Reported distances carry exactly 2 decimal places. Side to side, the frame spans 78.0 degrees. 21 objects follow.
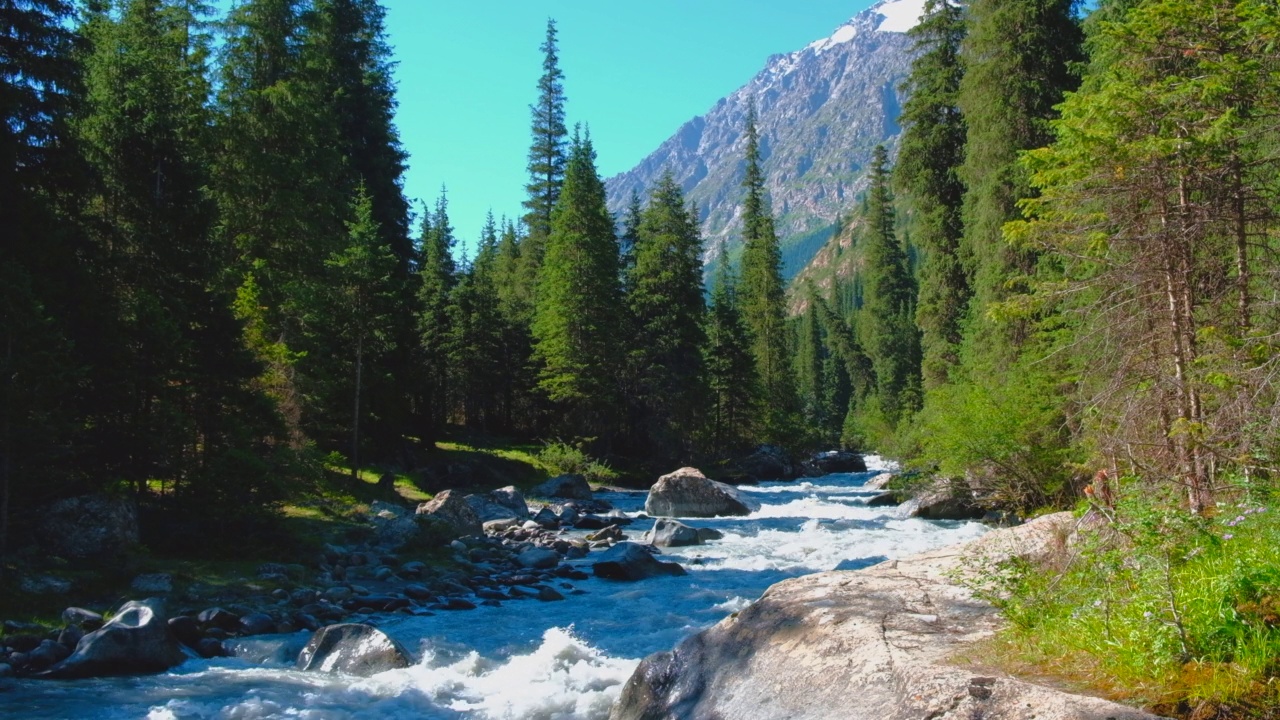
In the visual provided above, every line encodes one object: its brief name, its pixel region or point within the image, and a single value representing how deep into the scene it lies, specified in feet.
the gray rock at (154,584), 39.47
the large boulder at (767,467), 135.54
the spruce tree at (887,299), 209.87
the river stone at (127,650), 30.48
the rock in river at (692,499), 83.66
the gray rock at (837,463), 156.76
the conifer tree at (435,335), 126.11
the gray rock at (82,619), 34.40
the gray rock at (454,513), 67.21
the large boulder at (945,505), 71.10
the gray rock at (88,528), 40.81
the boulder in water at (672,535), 64.23
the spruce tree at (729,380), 143.84
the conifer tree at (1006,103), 73.05
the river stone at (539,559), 56.44
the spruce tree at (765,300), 179.22
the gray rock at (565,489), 95.05
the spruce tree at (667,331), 125.29
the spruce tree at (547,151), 174.60
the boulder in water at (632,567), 51.52
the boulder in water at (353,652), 31.86
